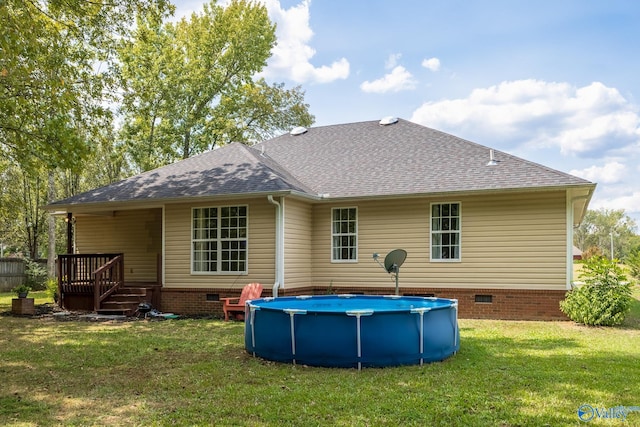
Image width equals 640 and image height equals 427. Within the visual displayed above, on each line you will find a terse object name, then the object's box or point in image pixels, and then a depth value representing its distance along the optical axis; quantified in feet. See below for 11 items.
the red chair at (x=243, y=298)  41.64
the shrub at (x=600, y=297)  38.09
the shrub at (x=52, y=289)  56.93
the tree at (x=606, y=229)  265.40
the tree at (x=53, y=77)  32.24
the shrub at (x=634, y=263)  85.29
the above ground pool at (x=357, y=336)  23.21
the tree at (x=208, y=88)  91.66
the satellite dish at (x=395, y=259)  36.40
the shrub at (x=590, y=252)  125.18
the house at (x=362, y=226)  41.75
